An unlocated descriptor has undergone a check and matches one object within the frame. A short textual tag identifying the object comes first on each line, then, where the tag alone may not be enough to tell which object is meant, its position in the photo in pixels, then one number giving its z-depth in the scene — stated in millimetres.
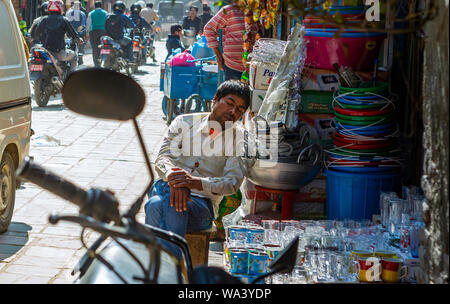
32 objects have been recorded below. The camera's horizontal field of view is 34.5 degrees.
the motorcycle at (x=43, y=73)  14016
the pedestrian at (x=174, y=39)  18328
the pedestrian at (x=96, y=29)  21688
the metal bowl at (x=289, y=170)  5629
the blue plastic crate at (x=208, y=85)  11859
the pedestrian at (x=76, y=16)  25516
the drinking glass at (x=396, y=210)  4676
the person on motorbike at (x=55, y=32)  15523
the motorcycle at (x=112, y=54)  19859
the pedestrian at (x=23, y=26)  21558
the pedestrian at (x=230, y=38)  8969
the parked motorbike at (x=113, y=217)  1828
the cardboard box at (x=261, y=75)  6691
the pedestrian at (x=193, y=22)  23297
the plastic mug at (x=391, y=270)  3859
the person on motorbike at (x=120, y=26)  20562
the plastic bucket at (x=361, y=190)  5434
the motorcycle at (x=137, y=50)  22672
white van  6125
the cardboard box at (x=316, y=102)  6082
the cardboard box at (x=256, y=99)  6832
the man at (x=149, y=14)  30875
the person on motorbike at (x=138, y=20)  25331
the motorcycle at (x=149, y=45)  26595
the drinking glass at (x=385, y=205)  4836
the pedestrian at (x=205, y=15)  23562
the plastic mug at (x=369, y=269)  3850
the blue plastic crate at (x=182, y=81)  12016
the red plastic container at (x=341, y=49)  5686
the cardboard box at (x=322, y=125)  6113
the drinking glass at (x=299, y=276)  3713
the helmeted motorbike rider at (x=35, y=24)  15941
